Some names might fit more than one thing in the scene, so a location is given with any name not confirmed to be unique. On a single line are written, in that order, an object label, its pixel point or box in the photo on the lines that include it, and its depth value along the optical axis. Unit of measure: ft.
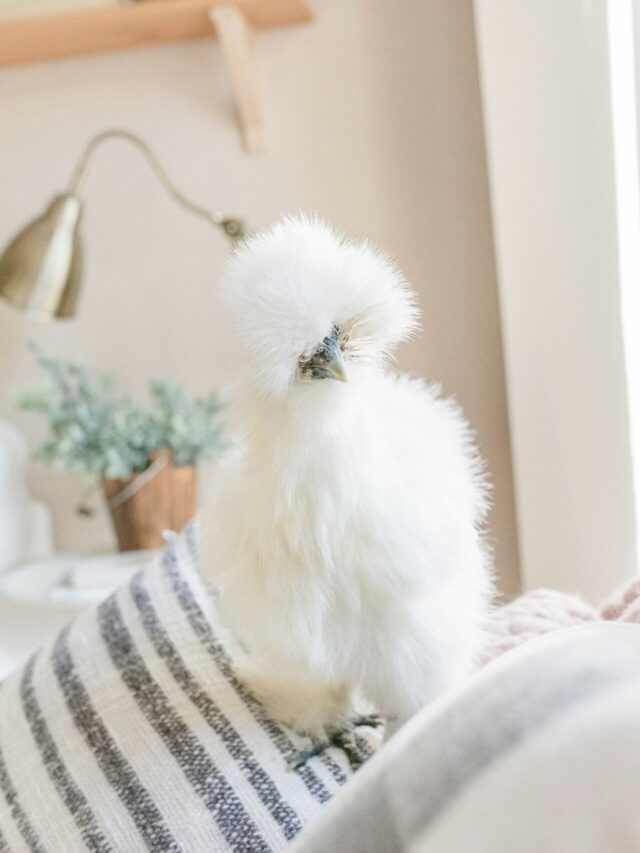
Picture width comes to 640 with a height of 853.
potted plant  4.50
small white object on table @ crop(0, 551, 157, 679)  4.33
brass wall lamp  4.63
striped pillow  1.68
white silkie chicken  1.58
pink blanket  2.07
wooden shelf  4.47
